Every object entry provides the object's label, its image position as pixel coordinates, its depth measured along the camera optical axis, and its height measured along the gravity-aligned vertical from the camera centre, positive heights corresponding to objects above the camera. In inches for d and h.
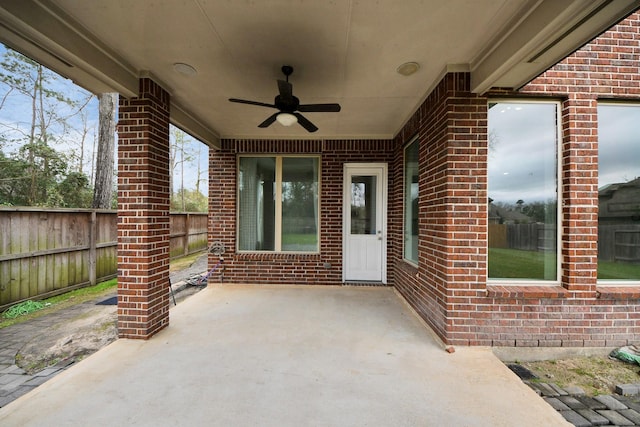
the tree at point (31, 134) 259.6 +82.0
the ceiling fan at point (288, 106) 97.2 +40.8
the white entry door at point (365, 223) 191.8 -4.8
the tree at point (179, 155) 583.8 +132.1
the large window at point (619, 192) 106.0 +10.3
